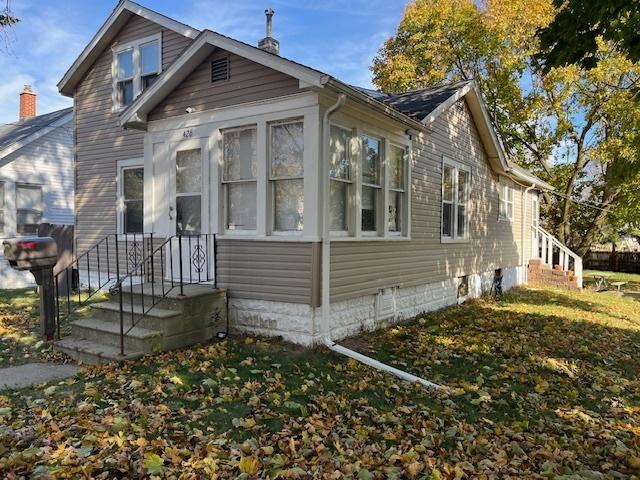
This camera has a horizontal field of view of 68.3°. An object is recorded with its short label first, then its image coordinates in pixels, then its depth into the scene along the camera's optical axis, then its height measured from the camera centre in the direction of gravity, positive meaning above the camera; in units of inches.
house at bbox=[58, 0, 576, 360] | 250.7 +38.0
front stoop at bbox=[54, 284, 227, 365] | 227.5 -46.6
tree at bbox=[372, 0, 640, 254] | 749.3 +248.1
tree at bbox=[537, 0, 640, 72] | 187.8 +88.4
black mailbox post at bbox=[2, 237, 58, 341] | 235.6 -14.0
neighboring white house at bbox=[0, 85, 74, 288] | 545.6 +70.2
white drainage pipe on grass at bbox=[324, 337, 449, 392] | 209.8 -63.2
